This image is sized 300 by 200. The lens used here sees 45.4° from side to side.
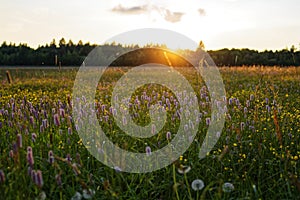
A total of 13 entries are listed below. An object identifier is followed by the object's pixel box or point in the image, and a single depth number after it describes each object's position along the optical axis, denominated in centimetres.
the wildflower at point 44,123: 343
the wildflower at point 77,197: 237
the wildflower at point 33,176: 205
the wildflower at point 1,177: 217
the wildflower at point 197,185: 227
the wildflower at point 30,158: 221
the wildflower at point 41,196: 226
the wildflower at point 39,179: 203
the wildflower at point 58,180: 228
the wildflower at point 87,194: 237
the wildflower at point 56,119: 310
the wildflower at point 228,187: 240
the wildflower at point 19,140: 210
